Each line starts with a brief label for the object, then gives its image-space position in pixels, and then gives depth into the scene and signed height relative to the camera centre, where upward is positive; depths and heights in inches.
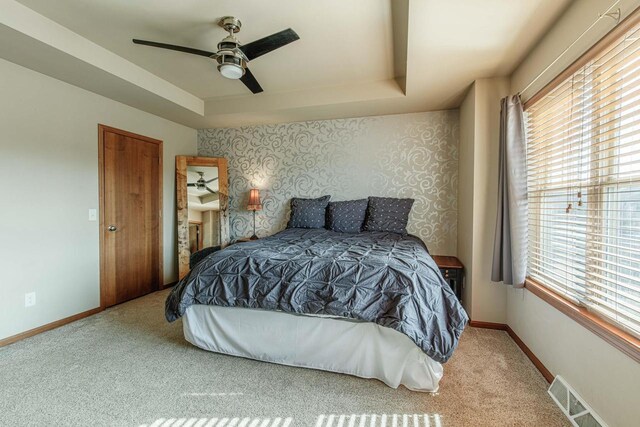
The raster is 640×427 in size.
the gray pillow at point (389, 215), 129.6 -3.6
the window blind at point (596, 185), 50.4 +5.0
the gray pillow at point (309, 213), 141.1 -3.0
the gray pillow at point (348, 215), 133.6 -3.8
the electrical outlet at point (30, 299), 97.0 -32.0
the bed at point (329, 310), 66.4 -26.0
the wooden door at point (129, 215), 122.9 -3.8
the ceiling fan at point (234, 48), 78.7 +45.9
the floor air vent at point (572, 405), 54.9 -41.7
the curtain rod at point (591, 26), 51.7 +36.9
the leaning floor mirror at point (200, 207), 156.4 +0.0
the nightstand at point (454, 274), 114.1 -27.1
